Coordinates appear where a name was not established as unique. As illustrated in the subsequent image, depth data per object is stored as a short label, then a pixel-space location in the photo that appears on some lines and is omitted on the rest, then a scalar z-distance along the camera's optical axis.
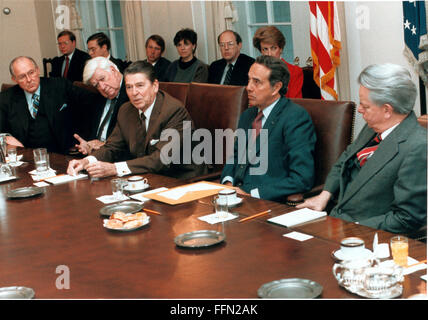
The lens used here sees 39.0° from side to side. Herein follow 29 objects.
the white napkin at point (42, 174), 3.26
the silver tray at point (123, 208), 2.42
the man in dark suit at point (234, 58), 5.63
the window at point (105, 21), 9.05
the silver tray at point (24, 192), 2.83
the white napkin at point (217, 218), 2.23
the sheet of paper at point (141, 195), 2.62
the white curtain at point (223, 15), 6.03
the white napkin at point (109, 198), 2.64
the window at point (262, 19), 5.69
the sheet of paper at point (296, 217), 2.11
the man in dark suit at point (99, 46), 7.12
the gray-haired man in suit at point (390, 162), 2.28
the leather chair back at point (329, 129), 2.94
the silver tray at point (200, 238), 1.97
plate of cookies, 2.19
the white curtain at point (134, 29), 7.46
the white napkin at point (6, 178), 3.28
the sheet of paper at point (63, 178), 3.13
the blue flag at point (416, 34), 3.79
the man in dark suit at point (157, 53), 6.90
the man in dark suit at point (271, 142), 2.98
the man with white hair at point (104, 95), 4.05
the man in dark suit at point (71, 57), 8.41
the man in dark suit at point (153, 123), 3.47
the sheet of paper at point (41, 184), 3.07
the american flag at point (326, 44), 4.55
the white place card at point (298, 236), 1.94
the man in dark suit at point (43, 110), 4.61
